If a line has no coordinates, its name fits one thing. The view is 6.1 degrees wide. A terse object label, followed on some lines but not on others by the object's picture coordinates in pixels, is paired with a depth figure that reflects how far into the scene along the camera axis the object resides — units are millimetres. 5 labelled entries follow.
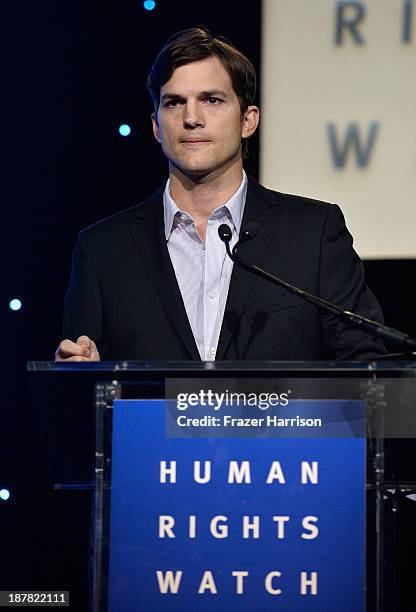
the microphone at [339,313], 5310
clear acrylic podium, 5205
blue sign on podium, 5202
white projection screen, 6226
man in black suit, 5714
